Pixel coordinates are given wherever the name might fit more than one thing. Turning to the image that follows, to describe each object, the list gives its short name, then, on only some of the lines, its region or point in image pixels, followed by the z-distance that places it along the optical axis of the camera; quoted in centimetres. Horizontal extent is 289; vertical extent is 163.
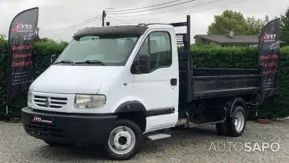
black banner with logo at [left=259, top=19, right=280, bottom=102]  1188
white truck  697
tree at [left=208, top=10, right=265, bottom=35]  8094
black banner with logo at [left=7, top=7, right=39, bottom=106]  1153
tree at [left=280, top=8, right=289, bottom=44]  6177
